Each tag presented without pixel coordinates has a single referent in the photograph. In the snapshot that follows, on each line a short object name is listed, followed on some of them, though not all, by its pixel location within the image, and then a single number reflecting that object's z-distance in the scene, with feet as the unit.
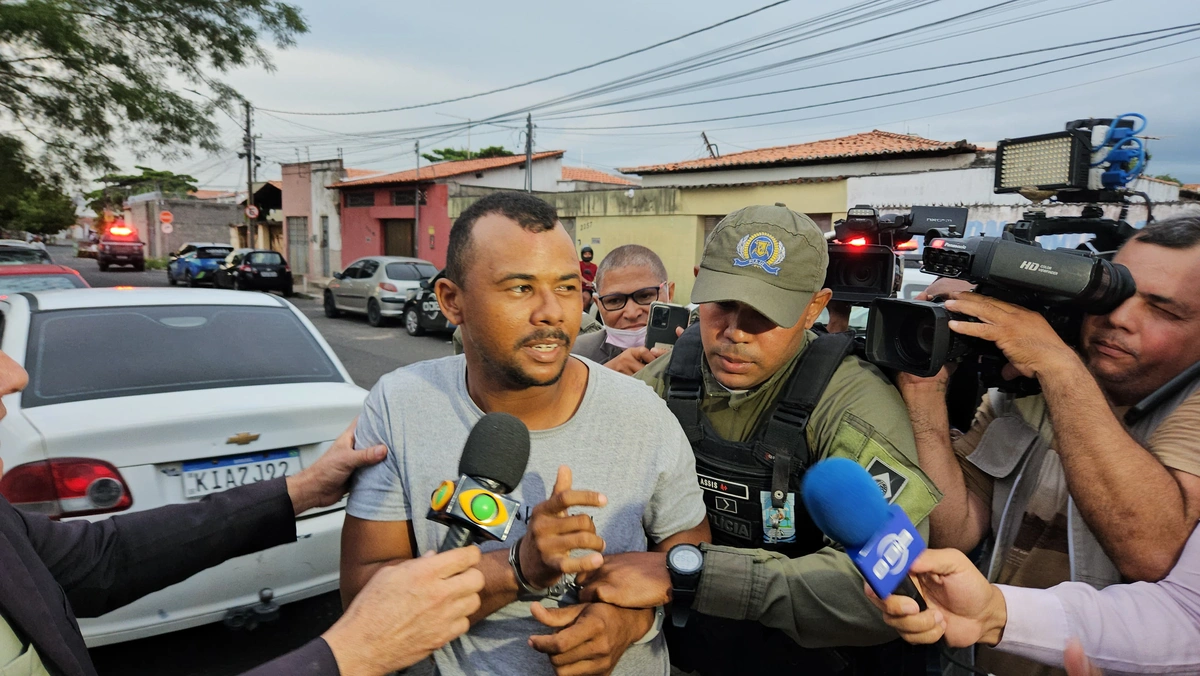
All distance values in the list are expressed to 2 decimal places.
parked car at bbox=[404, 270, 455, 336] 43.45
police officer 5.13
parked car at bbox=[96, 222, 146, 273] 106.73
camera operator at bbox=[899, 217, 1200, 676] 4.81
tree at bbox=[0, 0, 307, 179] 45.60
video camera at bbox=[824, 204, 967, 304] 7.39
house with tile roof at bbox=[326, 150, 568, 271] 80.64
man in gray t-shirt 5.06
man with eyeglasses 11.68
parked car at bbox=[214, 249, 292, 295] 67.56
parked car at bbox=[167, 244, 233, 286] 76.07
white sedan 8.45
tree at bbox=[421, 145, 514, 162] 145.69
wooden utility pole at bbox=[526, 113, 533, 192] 76.48
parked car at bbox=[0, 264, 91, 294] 26.18
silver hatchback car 48.55
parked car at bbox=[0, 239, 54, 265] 34.30
